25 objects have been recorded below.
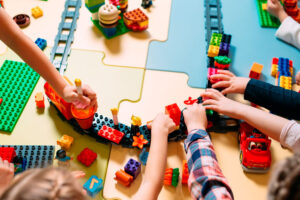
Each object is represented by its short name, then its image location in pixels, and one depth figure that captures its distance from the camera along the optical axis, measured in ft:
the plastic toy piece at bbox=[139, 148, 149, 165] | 3.09
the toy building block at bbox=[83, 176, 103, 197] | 2.87
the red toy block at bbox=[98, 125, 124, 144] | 3.14
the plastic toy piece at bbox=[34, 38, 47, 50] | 3.94
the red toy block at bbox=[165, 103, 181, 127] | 3.18
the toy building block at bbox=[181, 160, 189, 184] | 2.96
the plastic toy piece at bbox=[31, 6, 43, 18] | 4.32
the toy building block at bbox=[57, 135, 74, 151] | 3.15
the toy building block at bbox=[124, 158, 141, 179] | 2.96
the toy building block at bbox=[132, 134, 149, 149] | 3.14
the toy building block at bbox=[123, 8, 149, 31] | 4.12
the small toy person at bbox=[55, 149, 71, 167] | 3.01
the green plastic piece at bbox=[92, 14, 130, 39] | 4.20
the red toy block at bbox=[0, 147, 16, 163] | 2.96
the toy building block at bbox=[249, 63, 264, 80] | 3.71
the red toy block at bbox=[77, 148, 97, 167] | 3.09
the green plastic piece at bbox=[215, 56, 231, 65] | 3.71
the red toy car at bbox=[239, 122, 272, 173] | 3.02
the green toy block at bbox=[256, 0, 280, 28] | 4.35
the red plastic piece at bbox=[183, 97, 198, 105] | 3.51
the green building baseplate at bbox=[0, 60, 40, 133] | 3.38
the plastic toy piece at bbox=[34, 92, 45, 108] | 3.43
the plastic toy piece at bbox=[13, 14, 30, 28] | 4.17
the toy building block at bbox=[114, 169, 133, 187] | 2.94
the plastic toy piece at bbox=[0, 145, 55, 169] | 3.05
